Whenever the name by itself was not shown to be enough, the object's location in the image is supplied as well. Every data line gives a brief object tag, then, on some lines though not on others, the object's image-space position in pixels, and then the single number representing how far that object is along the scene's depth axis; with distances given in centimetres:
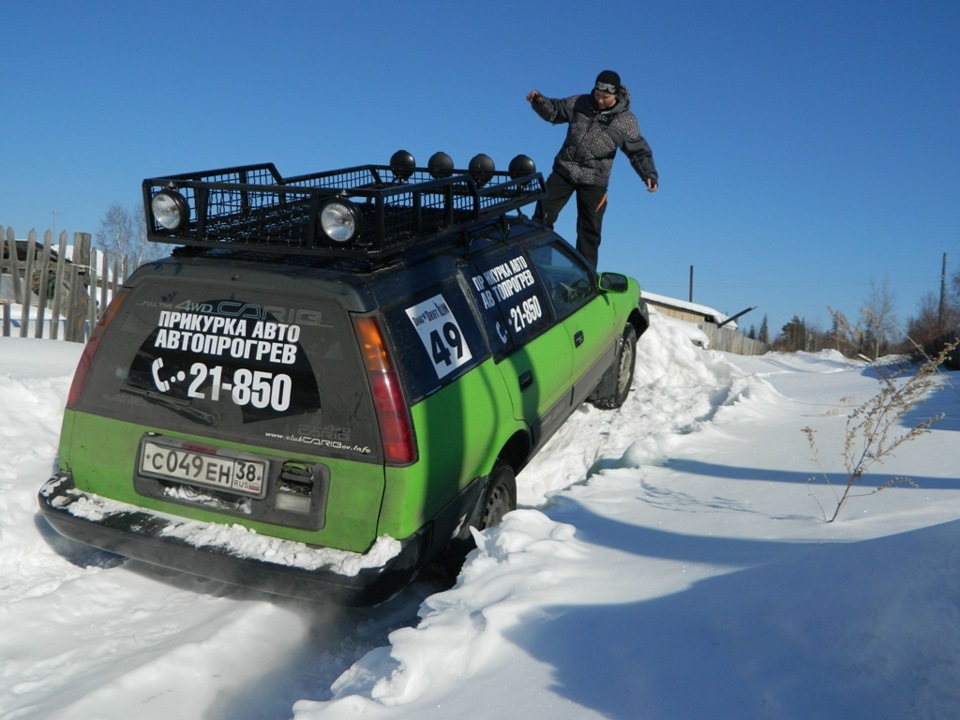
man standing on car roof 778
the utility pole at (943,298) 3250
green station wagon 337
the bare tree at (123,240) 4341
